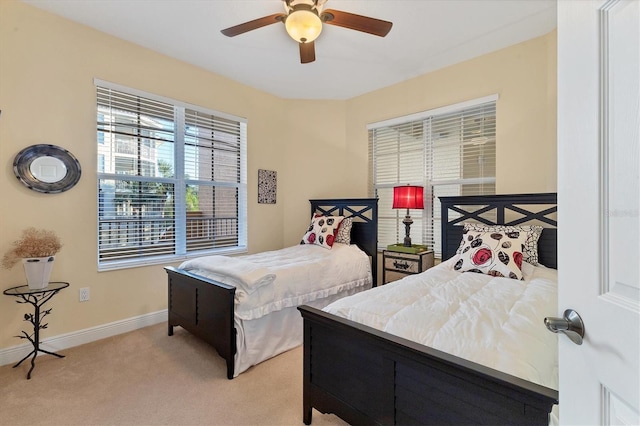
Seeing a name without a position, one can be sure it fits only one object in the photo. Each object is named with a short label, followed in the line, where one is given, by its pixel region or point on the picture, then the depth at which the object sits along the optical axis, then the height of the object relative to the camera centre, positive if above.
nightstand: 3.25 -0.57
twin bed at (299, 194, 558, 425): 1.04 -0.55
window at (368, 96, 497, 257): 3.28 +0.64
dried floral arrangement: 2.23 -0.26
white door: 0.57 +0.01
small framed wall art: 4.14 +0.36
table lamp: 3.37 +0.17
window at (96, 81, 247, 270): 2.93 +0.36
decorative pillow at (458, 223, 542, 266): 2.49 -0.21
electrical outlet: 2.70 -0.73
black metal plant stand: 2.21 -0.71
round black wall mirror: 2.38 +0.36
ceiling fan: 1.97 +1.29
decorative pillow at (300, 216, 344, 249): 3.61 -0.23
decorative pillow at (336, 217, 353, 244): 3.73 -0.25
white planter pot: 2.21 -0.43
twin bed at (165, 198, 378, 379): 2.17 -0.68
